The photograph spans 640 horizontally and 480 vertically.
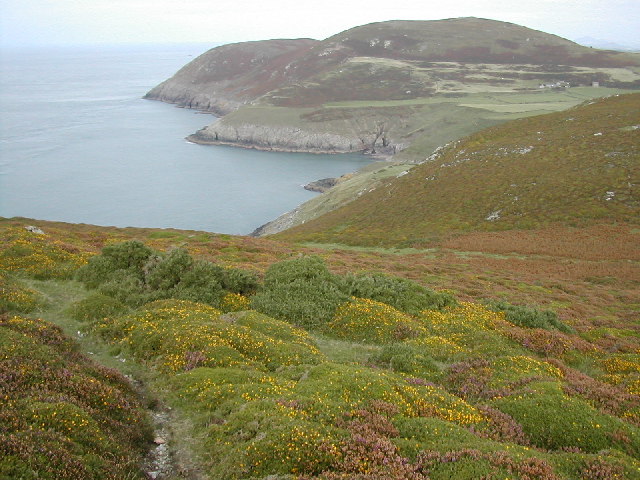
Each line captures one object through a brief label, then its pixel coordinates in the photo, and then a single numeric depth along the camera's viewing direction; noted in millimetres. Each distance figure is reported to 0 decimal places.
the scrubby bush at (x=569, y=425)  11297
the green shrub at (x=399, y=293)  23812
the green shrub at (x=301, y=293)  21281
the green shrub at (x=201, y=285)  21828
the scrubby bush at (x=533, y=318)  22328
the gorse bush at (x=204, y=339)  14648
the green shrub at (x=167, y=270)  22766
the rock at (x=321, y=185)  118044
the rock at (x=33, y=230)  35016
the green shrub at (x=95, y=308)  18672
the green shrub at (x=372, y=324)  19572
